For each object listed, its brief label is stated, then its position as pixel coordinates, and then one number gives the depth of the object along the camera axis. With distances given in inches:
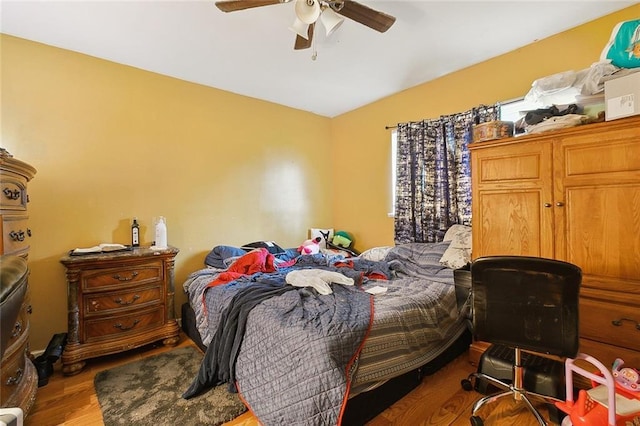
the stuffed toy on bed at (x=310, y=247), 138.4
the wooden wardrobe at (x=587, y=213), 61.1
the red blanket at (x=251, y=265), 100.1
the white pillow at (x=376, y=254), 123.6
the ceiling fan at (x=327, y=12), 63.8
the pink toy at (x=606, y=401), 48.3
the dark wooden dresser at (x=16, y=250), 57.4
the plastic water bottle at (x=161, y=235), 107.1
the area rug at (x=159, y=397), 64.9
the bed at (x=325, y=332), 53.9
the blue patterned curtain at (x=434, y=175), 112.2
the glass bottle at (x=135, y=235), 106.8
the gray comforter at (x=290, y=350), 51.9
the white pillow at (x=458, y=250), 98.7
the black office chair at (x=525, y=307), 51.4
